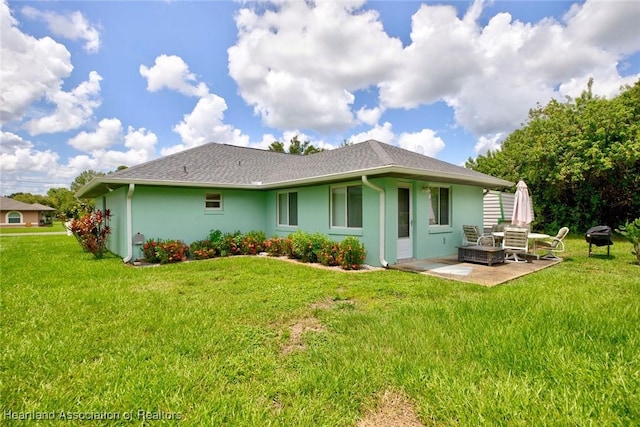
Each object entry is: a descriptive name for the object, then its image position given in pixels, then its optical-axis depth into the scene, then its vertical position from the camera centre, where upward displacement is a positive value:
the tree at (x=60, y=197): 57.78 +4.00
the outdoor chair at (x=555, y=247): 9.39 -1.19
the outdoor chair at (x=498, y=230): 10.27 -0.68
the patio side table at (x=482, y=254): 8.39 -1.20
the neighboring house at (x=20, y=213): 42.97 +0.56
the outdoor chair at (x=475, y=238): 9.93 -0.81
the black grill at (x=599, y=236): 9.27 -0.72
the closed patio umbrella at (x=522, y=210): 9.66 +0.13
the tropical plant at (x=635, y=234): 8.04 -0.57
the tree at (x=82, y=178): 62.80 +8.39
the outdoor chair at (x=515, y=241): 8.70 -0.82
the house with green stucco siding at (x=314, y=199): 8.63 +0.58
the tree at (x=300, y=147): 40.12 +9.56
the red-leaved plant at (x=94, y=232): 10.55 -0.58
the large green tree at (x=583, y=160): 14.38 +2.79
